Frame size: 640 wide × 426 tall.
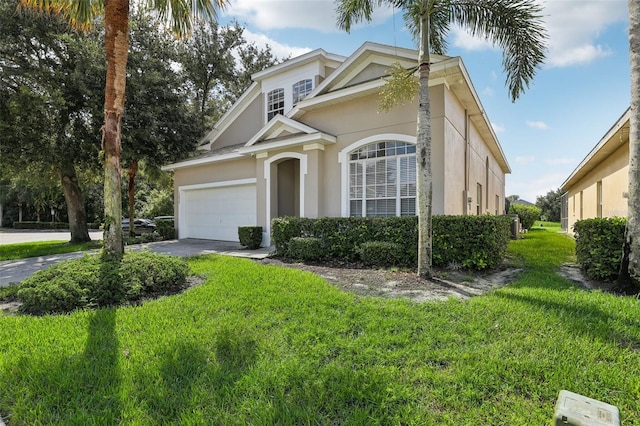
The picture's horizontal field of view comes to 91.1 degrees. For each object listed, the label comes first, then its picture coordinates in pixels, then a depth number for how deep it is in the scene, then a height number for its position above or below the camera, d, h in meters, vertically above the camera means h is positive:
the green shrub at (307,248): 8.94 -0.99
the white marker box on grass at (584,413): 1.66 -1.11
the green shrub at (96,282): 4.88 -1.17
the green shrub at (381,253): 7.87 -1.01
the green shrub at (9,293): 5.71 -1.48
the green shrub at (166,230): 16.05 -0.83
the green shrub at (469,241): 7.10 -0.64
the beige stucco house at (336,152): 9.41 +2.25
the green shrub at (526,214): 21.23 -0.04
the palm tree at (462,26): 6.52 +4.10
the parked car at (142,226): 24.44 -0.97
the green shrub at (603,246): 5.72 -0.62
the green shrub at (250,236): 11.70 -0.84
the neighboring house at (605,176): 10.27 +1.68
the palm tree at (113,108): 6.44 +2.22
